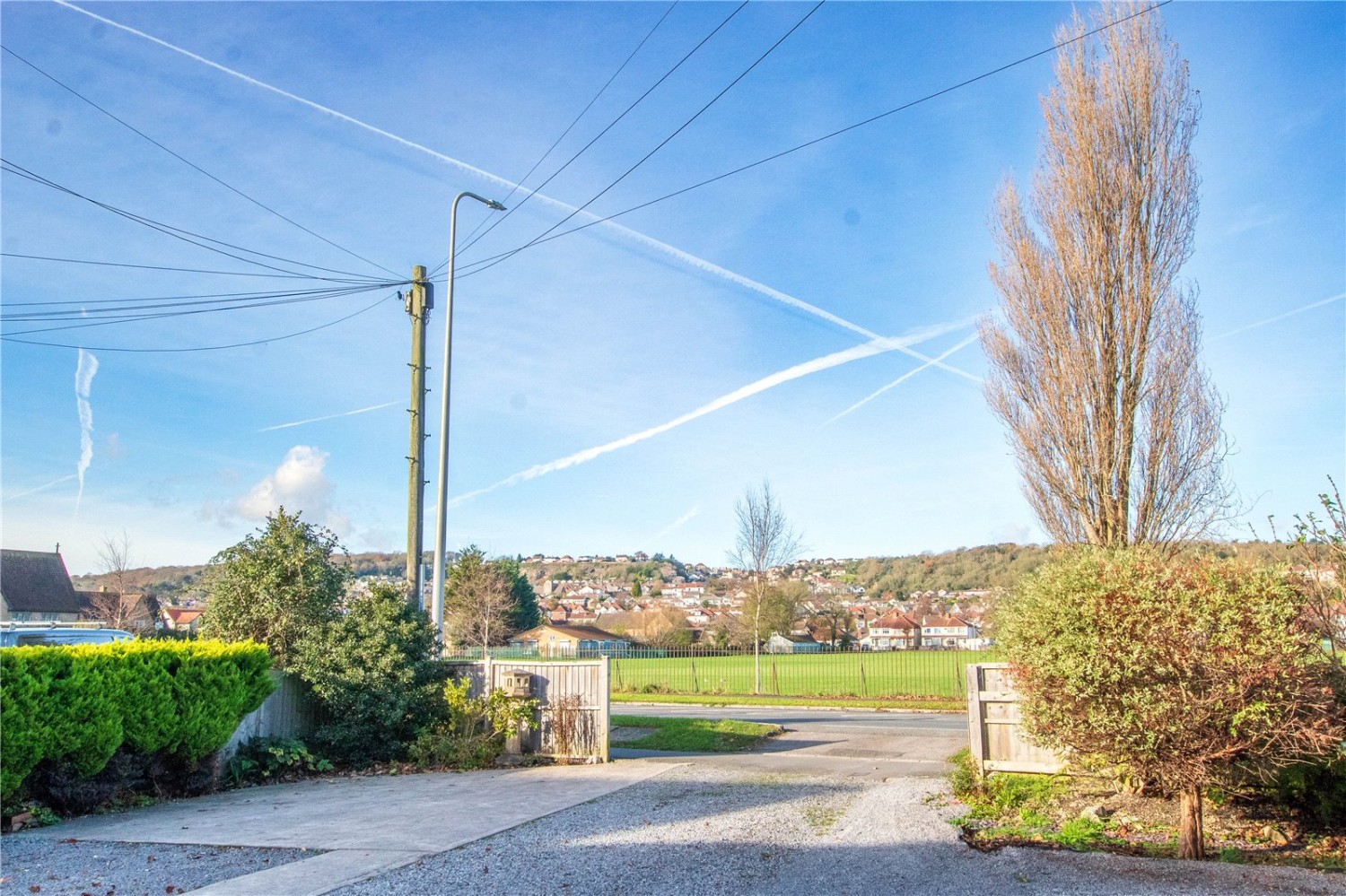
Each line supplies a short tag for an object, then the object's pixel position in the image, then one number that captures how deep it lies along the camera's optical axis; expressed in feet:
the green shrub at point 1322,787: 27.68
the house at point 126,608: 127.75
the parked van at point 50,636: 42.60
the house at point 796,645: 204.95
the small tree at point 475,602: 151.12
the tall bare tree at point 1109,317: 48.67
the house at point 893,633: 221.25
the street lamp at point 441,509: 51.78
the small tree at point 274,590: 47.37
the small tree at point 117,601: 120.98
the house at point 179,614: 201.01
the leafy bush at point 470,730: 45.62
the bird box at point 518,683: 48.01
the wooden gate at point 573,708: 47.39
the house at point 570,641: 174.09
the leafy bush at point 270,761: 42.19
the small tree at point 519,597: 184.65
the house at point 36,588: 148.87
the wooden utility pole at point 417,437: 51.29
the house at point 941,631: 253.38
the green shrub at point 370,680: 45.57
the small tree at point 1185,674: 23.73
